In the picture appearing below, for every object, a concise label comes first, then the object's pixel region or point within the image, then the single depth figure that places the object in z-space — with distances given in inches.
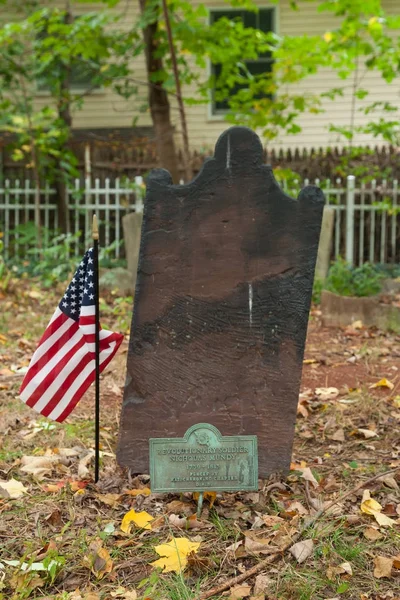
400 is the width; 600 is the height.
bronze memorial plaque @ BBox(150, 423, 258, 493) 133.0
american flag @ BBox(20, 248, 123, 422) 137.5
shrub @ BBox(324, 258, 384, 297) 327.9
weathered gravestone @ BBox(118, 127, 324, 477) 138.5
